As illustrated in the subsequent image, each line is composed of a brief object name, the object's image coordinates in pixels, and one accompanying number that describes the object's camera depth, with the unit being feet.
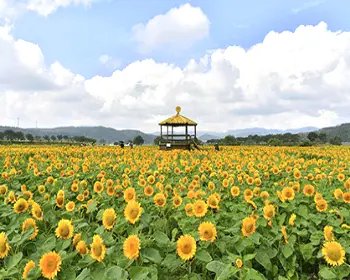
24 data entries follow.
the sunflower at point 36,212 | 10.77
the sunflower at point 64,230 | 8.98
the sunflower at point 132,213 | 9.20
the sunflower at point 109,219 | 9.17
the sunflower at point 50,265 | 7.20
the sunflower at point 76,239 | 8.89
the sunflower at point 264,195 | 13.53
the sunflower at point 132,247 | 7.48
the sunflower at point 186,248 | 7.75
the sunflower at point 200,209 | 9.84
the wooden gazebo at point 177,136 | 81.92
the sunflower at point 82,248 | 8.31
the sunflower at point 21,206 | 11.29
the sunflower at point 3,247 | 8.25
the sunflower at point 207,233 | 8.43
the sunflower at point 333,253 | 8.46
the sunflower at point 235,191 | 14.42
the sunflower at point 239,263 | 7.73
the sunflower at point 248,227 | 9.10
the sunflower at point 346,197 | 13.10
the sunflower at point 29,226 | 9.43
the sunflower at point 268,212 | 10.59
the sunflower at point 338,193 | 13.47
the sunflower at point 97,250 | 7.54
